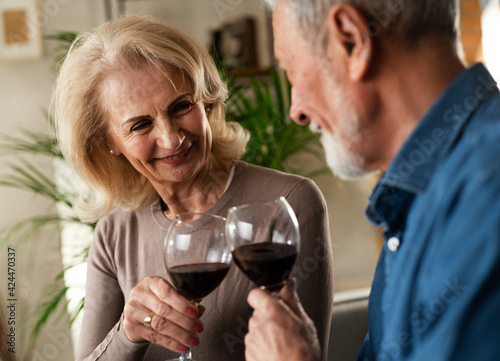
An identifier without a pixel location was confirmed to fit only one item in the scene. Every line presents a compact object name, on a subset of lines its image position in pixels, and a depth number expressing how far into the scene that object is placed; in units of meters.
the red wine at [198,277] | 1.06
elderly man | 0.78
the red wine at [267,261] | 0.97
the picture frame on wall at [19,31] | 3.11
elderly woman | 1.46
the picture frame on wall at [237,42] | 3.73
